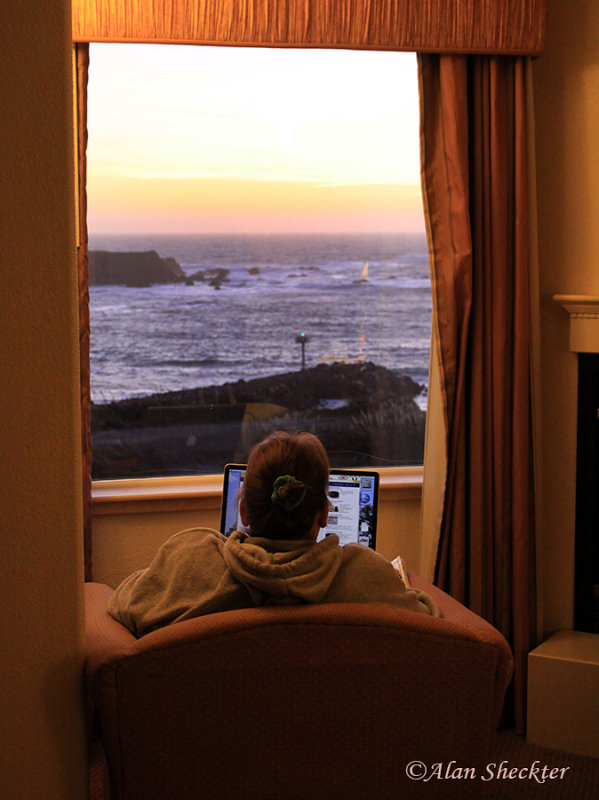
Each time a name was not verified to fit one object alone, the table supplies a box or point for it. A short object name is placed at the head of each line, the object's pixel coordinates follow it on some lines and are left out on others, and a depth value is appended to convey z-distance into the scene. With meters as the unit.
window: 3.10
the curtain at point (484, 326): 2.81
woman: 1.51
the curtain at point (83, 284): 2.67
